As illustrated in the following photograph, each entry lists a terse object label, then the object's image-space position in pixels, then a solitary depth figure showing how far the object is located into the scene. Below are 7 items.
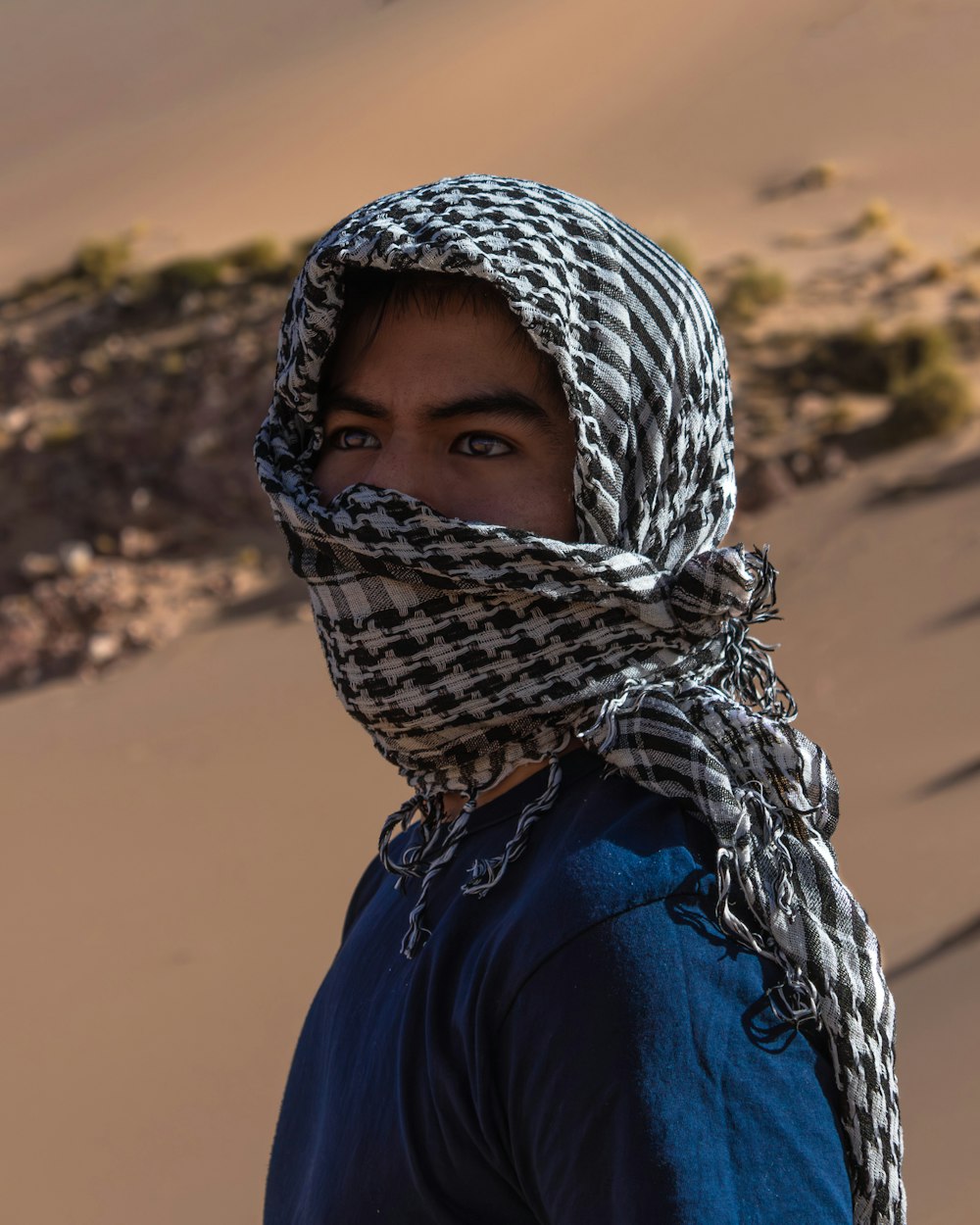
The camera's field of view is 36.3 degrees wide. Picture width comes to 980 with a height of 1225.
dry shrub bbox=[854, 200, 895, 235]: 17.23
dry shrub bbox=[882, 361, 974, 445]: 11.77
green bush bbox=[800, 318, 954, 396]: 12.52
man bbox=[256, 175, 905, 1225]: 1.25
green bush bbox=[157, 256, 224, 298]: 15.90
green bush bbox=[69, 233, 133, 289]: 18.41
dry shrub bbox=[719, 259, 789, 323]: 13.73
